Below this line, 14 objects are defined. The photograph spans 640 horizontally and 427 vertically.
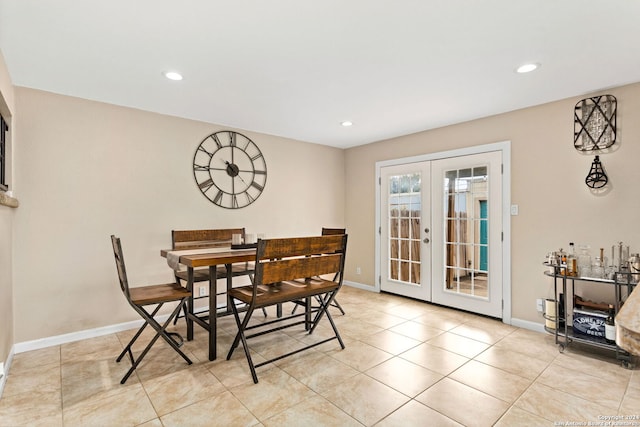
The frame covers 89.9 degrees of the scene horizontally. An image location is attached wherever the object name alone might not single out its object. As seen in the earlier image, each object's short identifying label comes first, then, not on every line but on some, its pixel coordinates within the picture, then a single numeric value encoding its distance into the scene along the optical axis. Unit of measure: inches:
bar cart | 97.5
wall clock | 149.5
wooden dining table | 93.8
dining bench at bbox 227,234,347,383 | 87.7
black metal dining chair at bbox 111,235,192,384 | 88.0
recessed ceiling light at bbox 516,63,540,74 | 93.0
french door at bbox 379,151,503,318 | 141.0
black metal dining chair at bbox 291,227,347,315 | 146.1
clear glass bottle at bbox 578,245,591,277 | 108.2
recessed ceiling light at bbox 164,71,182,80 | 98.3
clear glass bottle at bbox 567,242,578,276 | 107.4
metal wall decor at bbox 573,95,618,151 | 109.9
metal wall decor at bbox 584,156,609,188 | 110.8
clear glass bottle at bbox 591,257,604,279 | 104.6
